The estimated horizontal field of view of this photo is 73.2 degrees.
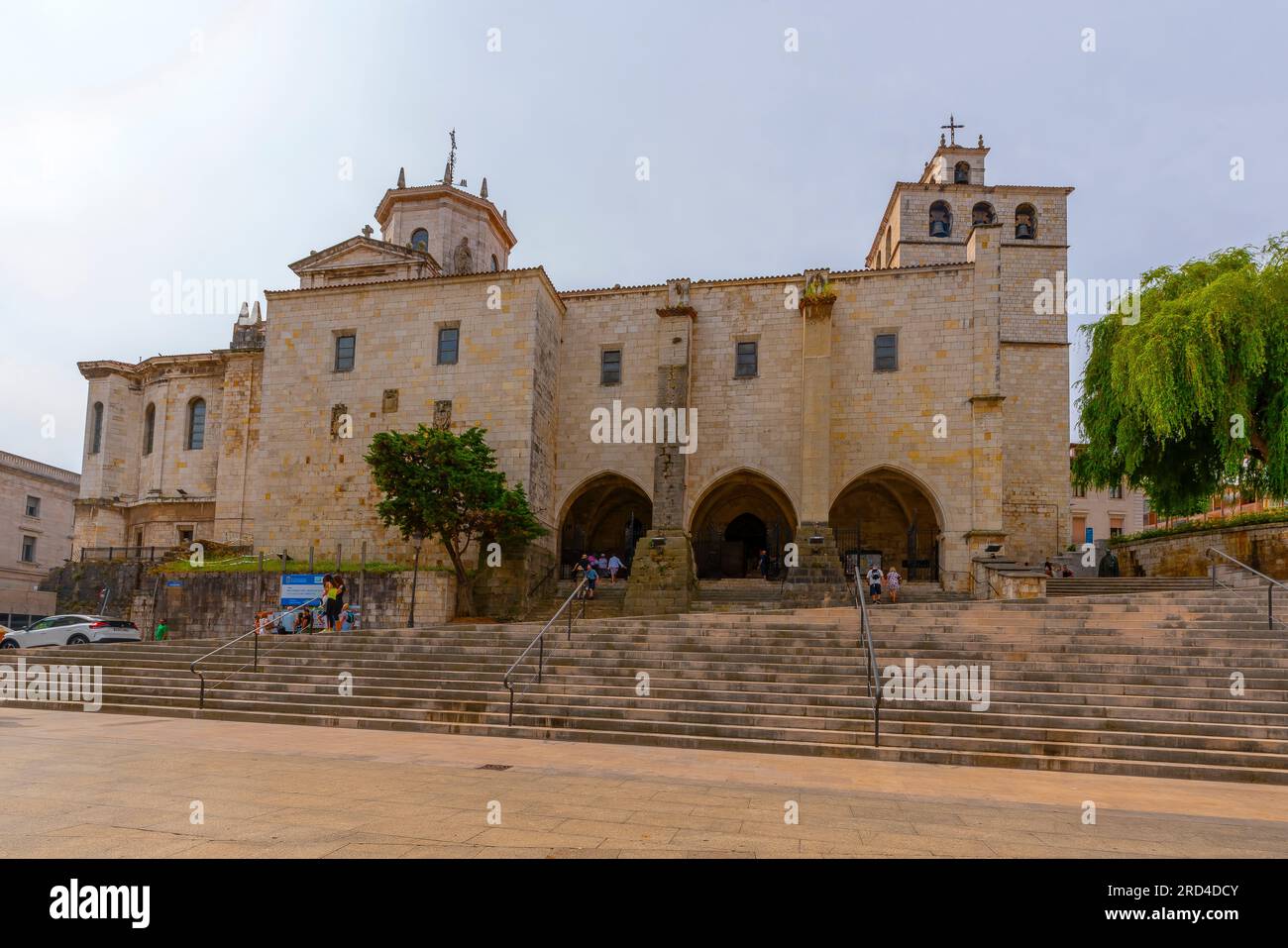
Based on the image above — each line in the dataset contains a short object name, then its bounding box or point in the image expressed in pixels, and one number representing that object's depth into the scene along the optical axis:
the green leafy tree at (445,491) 21.69
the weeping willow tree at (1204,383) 20.20
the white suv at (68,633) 21.94
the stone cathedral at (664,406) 24.66
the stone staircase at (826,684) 10.66
